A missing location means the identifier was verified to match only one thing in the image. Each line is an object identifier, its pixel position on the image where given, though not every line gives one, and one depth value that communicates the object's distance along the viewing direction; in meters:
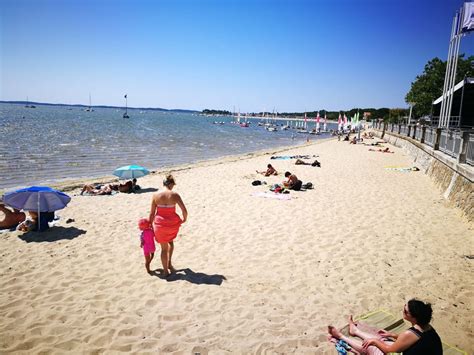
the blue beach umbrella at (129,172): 11.51
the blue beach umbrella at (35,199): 6.88
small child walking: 5.04
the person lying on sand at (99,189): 11.41
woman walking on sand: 4.80
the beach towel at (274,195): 10.43
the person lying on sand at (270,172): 15.18
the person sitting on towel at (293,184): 11.62
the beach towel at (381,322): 3.79
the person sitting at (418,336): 2.82
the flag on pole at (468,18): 15.40
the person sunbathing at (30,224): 7.24
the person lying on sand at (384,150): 24.42
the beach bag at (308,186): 12.06
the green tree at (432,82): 32.96
